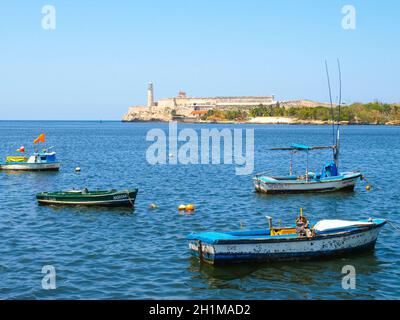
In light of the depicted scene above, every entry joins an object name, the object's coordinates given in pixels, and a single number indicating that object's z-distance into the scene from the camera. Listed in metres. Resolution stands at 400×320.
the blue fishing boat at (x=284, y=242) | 23.22
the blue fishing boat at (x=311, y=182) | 43.59
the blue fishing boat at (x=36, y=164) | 61.09
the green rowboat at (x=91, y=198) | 37.06
